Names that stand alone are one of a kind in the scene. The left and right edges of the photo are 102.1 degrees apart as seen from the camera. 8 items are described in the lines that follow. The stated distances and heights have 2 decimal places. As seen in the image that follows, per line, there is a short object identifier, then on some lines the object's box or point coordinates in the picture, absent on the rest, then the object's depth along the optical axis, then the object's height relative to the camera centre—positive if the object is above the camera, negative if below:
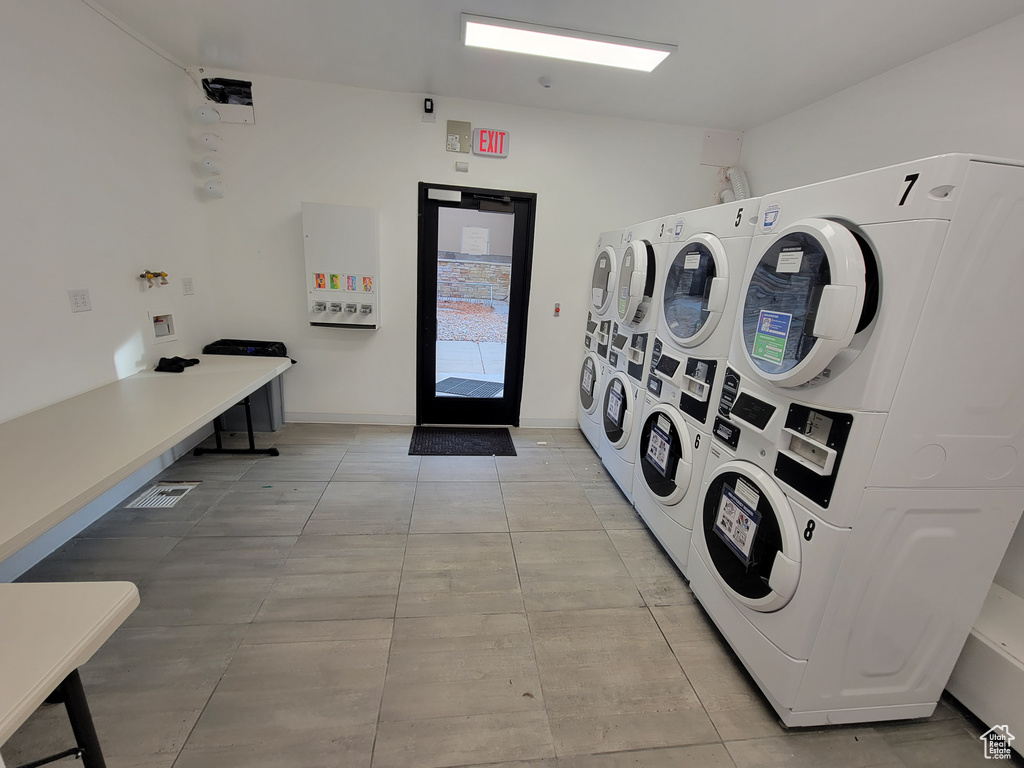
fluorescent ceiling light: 2.28 +1.31
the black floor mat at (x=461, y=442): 3.66 -1.54
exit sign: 3.51 +1.07
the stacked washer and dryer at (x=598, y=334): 3.29 -0.45
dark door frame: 3.69 -0.39
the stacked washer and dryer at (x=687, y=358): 1.94 -0.36
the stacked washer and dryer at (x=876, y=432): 1.16 -0.41
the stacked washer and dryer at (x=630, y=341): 2.65 -0.40
